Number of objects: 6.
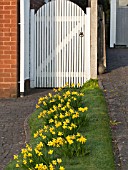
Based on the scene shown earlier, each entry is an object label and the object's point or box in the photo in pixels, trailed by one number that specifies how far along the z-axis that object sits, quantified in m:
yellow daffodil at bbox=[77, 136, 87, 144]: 6.31
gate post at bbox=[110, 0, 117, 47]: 25.95
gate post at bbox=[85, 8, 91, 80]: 12.69
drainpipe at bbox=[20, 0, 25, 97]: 11.68
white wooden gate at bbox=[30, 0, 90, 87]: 12.73
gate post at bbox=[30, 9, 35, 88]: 12.66
